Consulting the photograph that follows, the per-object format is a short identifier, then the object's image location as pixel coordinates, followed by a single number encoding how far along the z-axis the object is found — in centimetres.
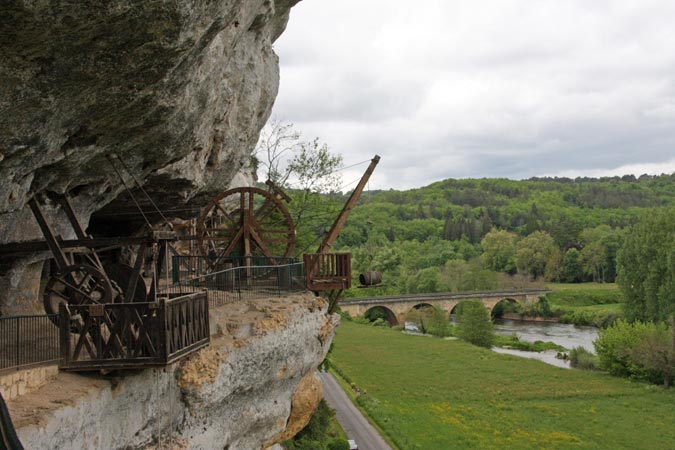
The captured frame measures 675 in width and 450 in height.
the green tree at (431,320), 6538
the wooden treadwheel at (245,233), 2042
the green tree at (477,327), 5806
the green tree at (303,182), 3559
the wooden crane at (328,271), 1784
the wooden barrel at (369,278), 2055
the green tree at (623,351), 4322
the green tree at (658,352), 4128
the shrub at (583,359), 4706
